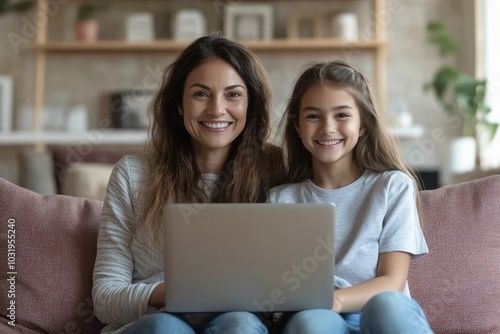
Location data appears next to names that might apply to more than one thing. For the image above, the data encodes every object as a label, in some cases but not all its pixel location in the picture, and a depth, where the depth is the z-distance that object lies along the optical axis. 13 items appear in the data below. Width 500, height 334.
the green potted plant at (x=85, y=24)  4.63
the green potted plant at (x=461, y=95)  3.99
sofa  1.79
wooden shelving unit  4.55
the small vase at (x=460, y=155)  4.14
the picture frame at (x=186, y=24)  4.64
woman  1.65
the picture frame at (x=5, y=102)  4.72
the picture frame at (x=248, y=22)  4.67
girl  1.61
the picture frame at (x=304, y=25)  4.70
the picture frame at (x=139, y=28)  4.64
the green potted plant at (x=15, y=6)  4.67
